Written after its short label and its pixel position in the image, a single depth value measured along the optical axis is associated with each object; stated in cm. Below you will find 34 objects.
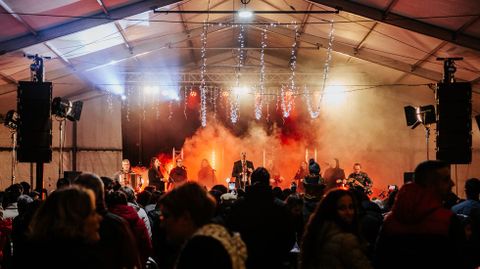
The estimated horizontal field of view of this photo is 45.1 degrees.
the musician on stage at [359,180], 1530
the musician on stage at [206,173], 1998
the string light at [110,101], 2062
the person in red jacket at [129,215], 467
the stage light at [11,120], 1361
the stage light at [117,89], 2041
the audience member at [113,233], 357
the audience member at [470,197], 564
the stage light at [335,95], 2070
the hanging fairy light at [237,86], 1978
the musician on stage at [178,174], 1758
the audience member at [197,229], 258
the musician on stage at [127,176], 1626
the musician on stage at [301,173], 1895
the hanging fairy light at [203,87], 1923
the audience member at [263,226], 473
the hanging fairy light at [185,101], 2122
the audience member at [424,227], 336
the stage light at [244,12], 1299
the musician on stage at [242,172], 1762
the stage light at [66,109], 1211
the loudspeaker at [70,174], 1034
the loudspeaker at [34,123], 1154
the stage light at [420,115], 1353
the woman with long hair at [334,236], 326
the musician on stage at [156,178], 1692
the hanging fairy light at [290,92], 1971
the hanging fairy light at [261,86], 1979
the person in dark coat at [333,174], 1819
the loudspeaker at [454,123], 1170
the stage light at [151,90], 2064
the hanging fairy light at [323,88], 1763
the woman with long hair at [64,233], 271
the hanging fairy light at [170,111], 2138
